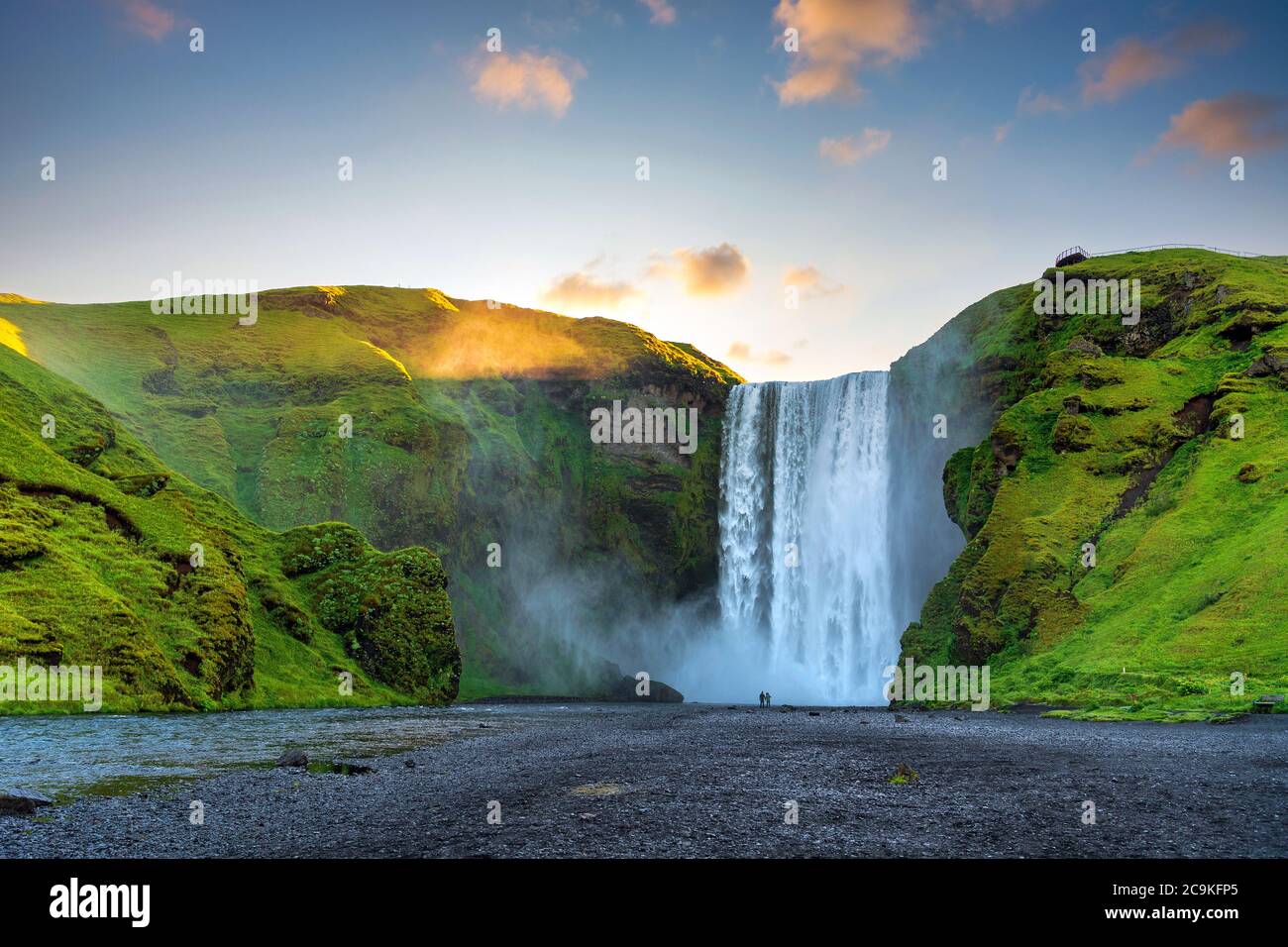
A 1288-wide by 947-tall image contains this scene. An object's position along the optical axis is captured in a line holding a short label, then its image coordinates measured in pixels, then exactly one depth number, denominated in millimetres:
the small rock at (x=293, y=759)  21609
